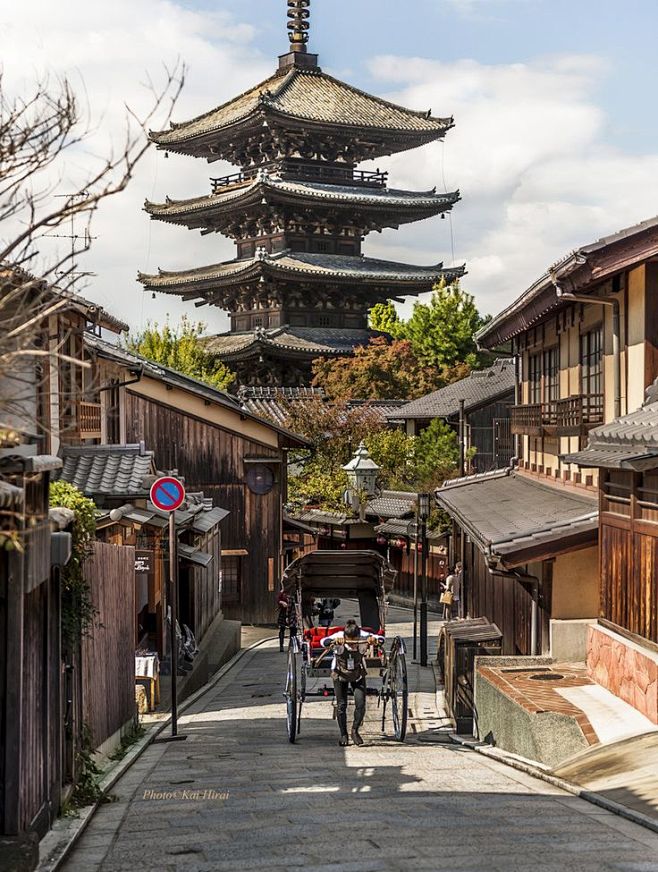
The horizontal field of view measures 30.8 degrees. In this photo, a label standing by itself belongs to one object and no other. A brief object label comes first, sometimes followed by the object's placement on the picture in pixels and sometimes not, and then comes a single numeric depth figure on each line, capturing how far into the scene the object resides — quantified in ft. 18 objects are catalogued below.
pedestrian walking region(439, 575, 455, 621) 96.43
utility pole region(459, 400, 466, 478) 110.73
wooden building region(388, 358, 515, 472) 145.38
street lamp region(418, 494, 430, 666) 79.71
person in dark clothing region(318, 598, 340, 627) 68.49
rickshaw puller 44.39
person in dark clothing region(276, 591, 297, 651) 88.03
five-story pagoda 173.58
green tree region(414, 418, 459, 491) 141.49
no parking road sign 50.03
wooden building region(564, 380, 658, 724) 40.60
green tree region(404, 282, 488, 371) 194.90
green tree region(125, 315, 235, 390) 175.32
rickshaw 55.57
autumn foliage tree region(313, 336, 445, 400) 169.37
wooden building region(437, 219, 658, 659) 49.03
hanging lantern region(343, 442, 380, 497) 109.29
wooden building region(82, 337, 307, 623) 111.24
